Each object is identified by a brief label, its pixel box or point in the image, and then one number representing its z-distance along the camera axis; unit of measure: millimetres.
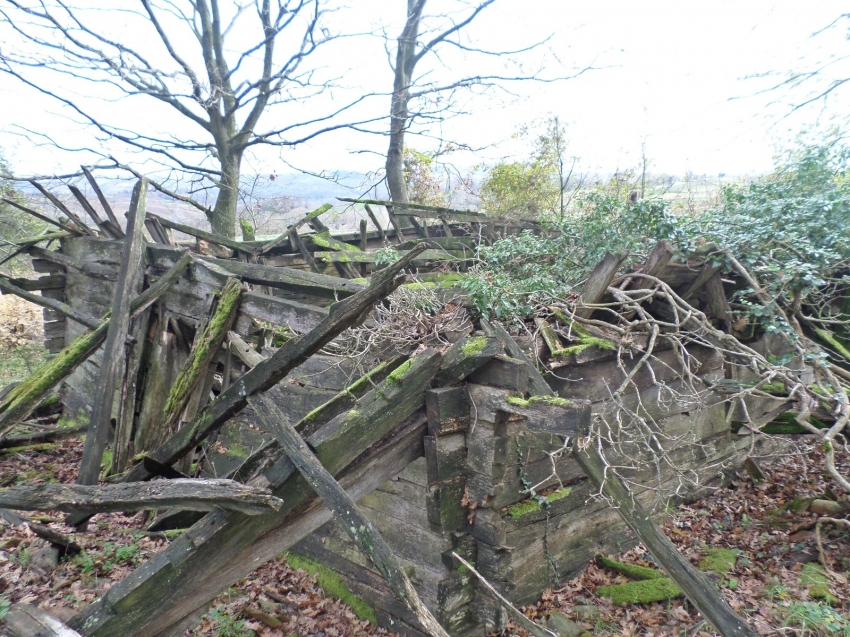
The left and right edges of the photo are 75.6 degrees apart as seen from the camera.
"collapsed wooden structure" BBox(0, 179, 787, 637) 3471
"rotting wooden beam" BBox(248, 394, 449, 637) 3010
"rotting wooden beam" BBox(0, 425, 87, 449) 7824
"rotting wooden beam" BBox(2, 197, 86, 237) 7932
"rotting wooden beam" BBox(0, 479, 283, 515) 2736
